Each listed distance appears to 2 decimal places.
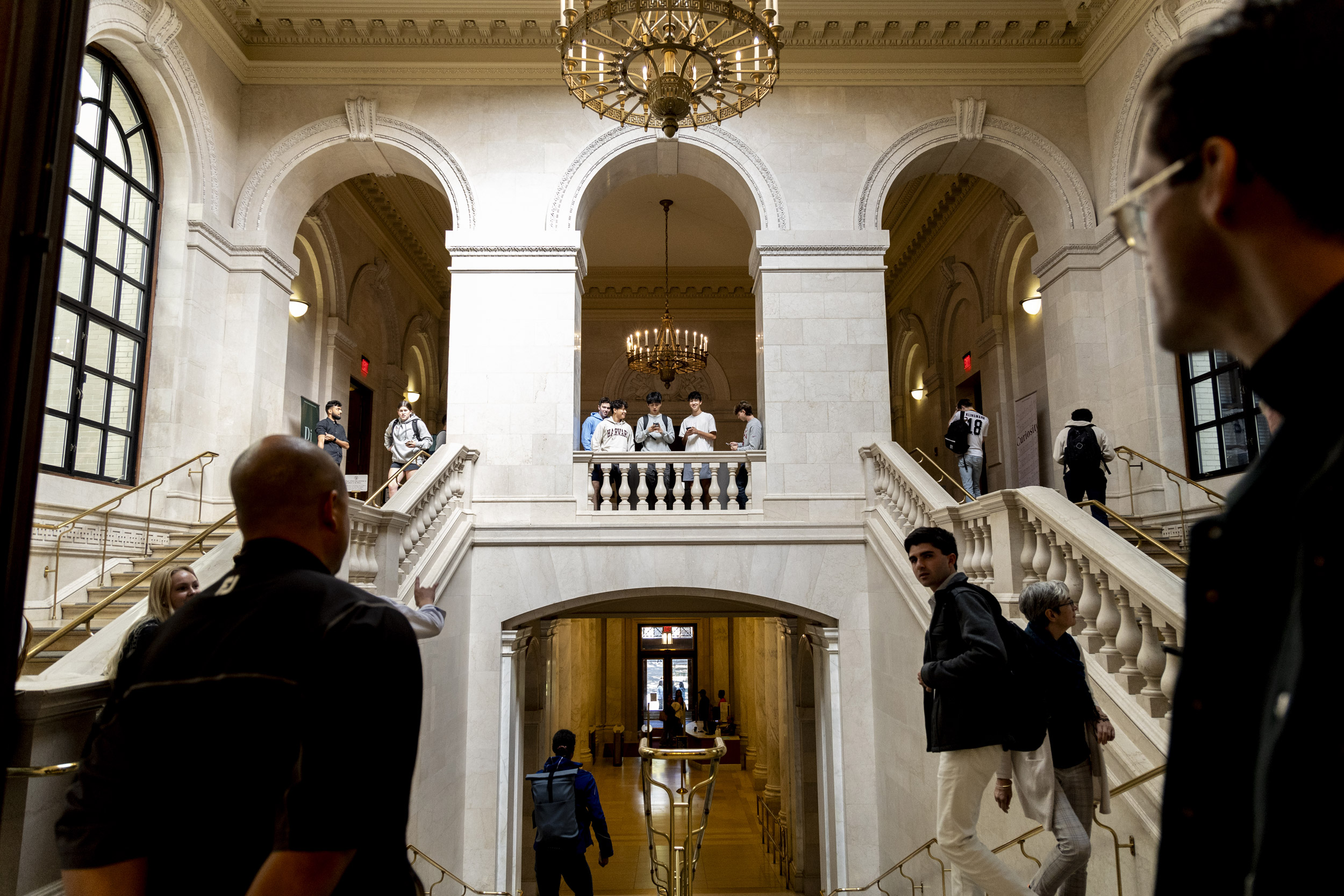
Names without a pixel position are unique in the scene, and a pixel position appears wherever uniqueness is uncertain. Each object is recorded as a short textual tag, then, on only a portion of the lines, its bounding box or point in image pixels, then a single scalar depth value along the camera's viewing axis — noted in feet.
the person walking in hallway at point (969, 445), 33.71
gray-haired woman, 12.54
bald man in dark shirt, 5.05
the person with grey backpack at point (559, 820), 25.29
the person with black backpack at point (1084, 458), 28.99
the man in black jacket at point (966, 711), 12.41
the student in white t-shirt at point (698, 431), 35.06
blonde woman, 13.43
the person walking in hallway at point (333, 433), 34.24
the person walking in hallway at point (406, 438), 33.94
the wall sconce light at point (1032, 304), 43.04
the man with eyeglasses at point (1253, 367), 2.96
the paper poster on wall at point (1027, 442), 41.60
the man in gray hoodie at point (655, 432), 35.17
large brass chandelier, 22.52
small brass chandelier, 52.65
